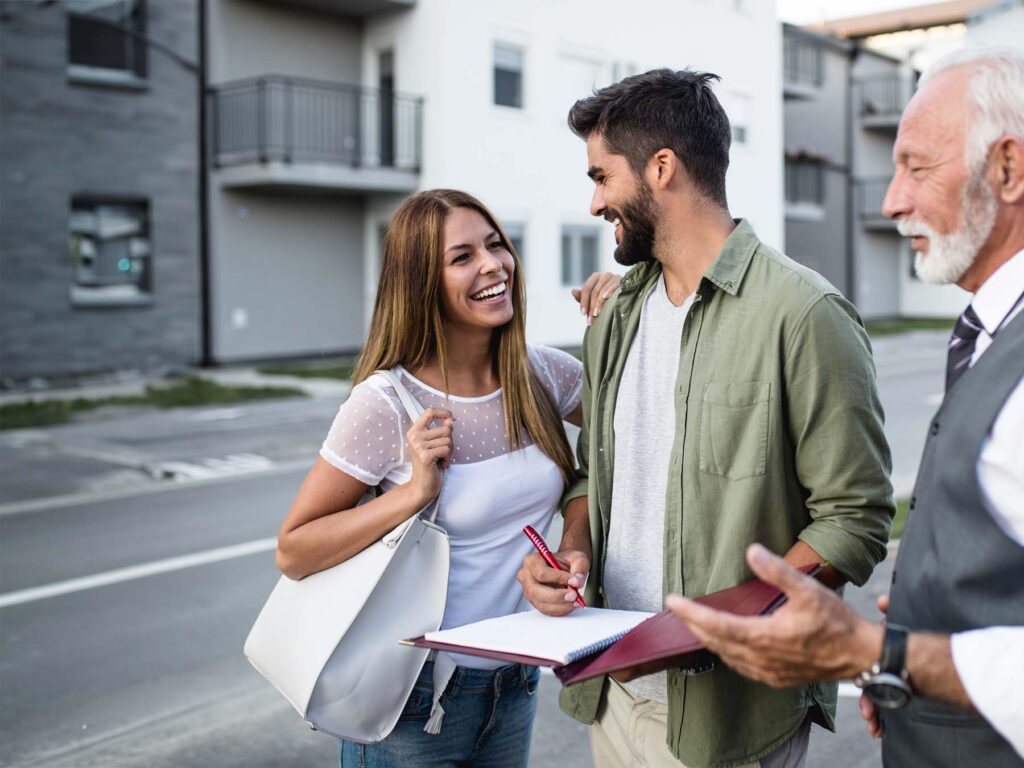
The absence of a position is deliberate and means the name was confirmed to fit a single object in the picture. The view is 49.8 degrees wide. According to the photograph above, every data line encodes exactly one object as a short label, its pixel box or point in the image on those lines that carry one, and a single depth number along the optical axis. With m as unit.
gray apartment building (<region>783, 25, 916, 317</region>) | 34.44
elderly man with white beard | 1.52
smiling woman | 2.53
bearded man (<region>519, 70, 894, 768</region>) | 2.18
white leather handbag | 2.42
